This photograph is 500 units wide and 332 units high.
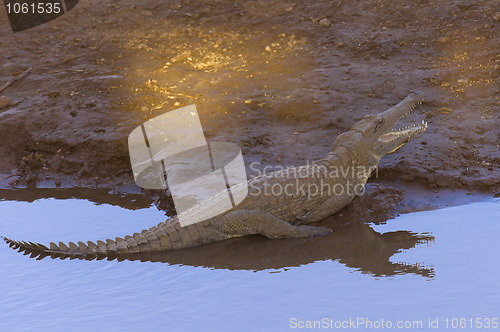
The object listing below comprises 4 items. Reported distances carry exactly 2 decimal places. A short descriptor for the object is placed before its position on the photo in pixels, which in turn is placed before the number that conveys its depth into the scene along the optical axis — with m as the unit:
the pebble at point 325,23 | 20.31
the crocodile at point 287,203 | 10.79
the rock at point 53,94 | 16.86
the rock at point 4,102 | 16.70
